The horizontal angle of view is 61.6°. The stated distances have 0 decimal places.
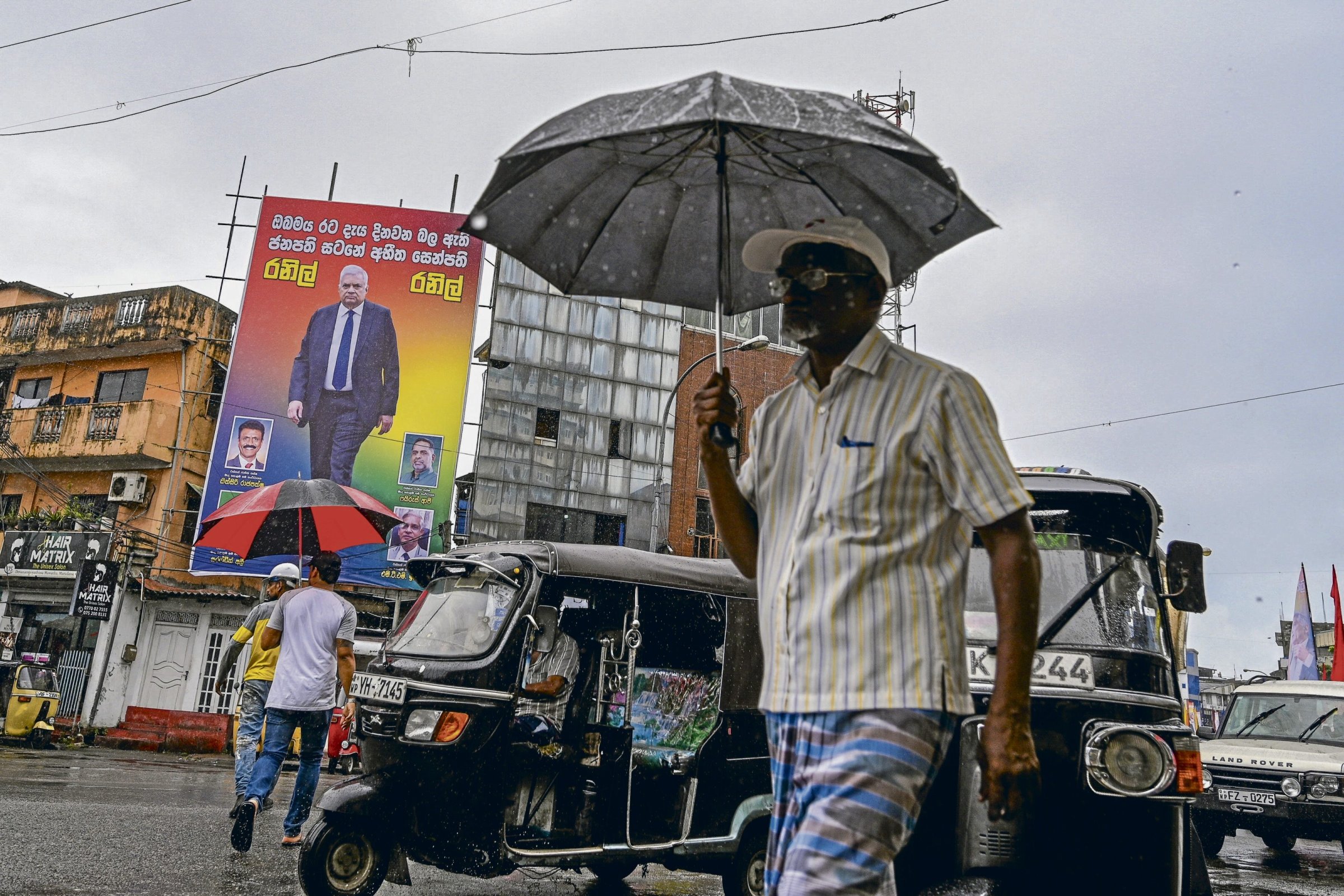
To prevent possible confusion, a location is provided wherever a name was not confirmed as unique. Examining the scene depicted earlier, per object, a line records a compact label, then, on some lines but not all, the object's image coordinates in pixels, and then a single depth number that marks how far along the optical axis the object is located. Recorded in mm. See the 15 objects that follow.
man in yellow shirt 7496
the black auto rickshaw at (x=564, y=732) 5559
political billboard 30812
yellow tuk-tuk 20188
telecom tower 34344
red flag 19578
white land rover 10375
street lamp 30648
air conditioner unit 31672
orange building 29453
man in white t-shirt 6930
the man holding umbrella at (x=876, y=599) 2123
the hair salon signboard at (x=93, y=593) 27719
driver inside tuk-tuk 5969
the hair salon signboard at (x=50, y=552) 29781
